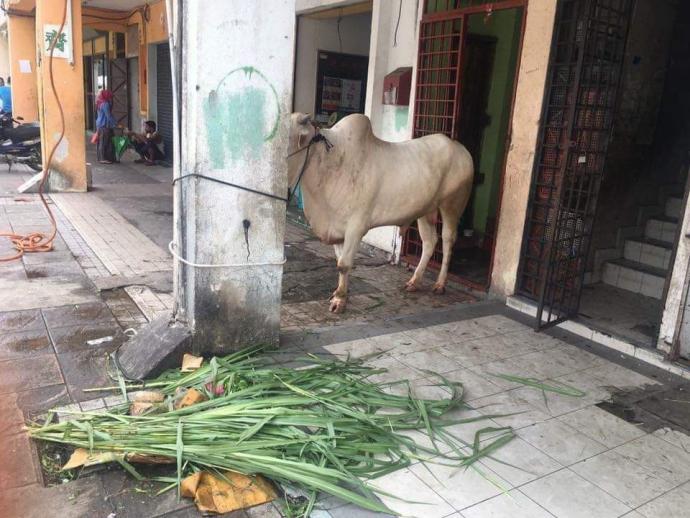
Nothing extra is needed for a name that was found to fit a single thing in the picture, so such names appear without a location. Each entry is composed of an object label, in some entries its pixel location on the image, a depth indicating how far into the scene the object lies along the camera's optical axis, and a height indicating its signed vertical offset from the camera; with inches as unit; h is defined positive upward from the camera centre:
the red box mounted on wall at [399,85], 250.1 +13.1
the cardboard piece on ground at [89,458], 106.8 -64.3
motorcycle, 434.3 -38.4
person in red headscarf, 514.0 -27.0
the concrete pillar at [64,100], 355.6 -4.0
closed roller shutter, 536.1 +3.5
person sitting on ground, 536.4 -38.6
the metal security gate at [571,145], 176.9 -5.2
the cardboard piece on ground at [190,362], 141.3 -61.0
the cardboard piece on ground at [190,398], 123.2 -60.9
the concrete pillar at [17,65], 576.4 +25.3
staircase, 224.1 -46.3
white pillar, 138.0 -13.6
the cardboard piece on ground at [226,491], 100.3 -65.5
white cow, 180.4 -20.5
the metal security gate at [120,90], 652.1 +8.1
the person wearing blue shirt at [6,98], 586.2 -8.0
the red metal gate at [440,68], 228.5 +19.8
